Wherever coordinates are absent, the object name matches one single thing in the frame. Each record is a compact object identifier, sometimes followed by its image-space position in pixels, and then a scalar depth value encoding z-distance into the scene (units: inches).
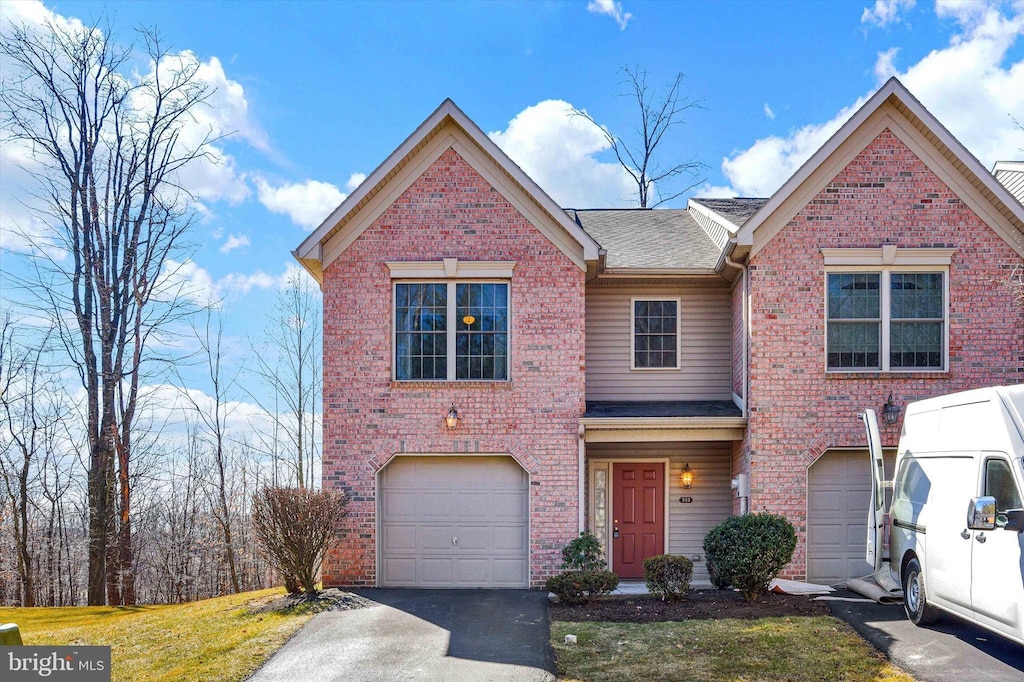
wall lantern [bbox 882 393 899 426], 504.7
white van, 314.2
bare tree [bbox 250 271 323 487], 1048.8
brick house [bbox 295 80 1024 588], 512.4
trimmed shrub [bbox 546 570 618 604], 461.4
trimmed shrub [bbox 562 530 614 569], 490.6
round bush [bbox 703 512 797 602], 438.3
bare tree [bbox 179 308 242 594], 962.1
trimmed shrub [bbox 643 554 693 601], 455.5
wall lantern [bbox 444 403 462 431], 517.0
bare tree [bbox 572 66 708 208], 1122.7
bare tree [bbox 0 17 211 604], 738.2
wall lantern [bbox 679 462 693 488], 569.1
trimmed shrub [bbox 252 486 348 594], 478.0
